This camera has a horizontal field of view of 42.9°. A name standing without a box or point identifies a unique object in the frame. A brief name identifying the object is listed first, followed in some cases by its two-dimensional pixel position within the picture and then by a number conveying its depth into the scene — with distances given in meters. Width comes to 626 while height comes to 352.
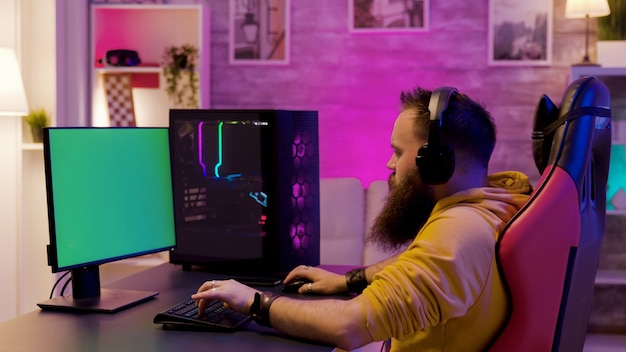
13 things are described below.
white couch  3.59
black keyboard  1.77
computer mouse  2.24
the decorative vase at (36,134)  4.31
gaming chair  1.53
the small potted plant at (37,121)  4.28
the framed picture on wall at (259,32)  4.53
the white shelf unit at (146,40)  4.53
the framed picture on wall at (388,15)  4.43
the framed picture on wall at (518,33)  4.34
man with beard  1.58
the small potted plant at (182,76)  4.36
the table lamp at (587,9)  4.00
